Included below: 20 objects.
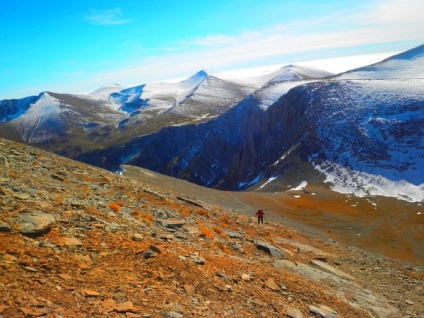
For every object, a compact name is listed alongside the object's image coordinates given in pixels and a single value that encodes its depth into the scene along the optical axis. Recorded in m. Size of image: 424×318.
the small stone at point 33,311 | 7.14
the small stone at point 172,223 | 15.58
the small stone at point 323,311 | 10.88
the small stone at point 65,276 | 8.81
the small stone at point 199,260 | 11.67
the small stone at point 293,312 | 10.28
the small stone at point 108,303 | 8.13
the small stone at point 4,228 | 10.18
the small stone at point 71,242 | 10.57
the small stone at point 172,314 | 8.41
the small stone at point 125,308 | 8.09
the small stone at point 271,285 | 11.50
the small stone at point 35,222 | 10.55
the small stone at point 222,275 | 11.16
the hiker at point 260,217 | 27.71
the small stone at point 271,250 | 16.27
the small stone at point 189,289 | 9.77
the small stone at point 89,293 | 8.39
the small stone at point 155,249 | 11.38
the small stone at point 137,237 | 12.31
